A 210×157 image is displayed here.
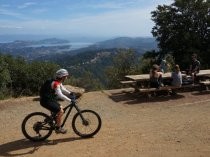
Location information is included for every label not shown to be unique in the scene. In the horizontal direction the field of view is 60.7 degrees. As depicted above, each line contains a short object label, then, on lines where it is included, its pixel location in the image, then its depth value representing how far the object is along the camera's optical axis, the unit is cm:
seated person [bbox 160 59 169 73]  757
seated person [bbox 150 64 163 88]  664
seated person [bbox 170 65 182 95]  678
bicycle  412
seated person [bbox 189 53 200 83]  759
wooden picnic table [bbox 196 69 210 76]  748
